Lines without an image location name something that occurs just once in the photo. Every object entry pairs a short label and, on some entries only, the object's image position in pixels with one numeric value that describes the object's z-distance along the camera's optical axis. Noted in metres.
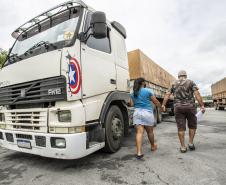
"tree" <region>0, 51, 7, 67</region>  15.52
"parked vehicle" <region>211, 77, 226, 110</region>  17.60
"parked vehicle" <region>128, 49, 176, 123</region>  5.98
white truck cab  3.00
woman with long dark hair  4.06
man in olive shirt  4.14
